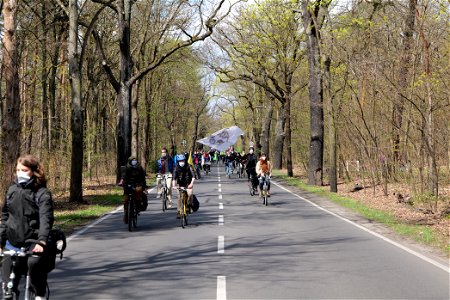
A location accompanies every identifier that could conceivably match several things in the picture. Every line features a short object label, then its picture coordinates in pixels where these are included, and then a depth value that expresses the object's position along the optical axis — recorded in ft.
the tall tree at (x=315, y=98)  89.97
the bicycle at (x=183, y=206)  46.47
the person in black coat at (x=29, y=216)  17.26
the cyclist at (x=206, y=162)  146.98
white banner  149.59
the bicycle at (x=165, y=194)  60.72
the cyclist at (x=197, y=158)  140.15
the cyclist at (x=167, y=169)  63.62
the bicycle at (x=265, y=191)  64.49
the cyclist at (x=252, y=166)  77.41
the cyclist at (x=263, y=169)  66.93
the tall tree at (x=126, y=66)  75.41
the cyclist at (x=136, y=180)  46.68
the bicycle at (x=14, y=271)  17.04
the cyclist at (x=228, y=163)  128.44
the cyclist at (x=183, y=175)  49.16
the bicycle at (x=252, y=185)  77.39
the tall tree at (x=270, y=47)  112.76
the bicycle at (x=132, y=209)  43.92
